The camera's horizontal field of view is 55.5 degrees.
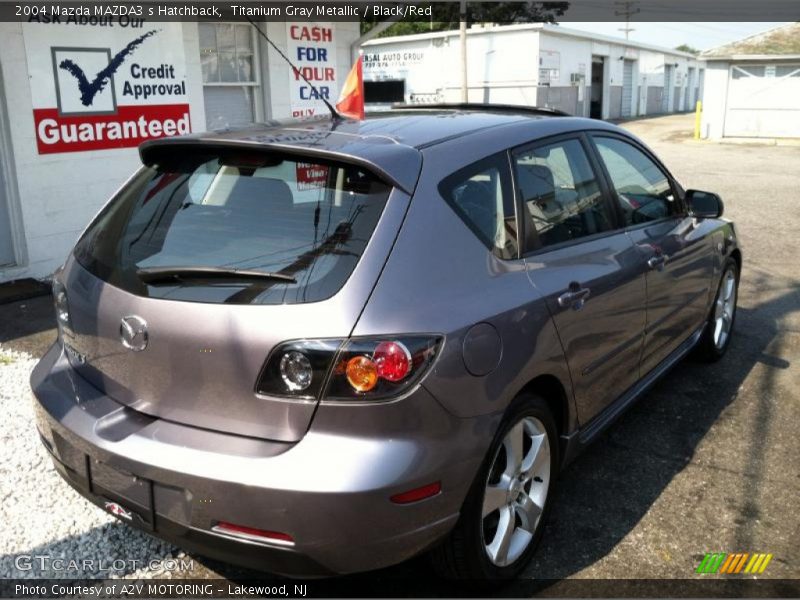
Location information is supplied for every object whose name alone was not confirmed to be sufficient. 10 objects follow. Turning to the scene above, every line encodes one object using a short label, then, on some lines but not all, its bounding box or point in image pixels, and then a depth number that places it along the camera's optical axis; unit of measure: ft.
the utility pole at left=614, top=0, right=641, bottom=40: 202.59
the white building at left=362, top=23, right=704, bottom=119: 101.24
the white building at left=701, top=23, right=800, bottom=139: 82.94
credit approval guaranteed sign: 23.03
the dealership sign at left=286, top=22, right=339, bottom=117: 29.45
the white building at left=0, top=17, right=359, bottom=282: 22.70
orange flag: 11.34
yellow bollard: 89.85
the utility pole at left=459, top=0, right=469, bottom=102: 88.38
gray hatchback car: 7.39
